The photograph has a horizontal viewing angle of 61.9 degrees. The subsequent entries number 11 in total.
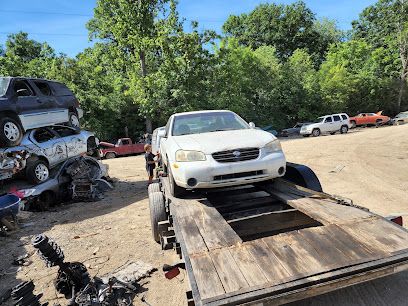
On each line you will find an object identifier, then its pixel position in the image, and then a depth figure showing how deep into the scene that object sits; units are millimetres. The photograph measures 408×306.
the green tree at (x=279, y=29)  47188
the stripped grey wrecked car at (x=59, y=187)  9484
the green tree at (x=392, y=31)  40500
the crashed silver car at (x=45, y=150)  9203
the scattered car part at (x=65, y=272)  4075
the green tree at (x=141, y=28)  25969
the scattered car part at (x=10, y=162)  8781
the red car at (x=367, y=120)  32938
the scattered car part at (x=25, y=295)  3727
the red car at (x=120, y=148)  24092
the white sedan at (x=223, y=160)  4797
